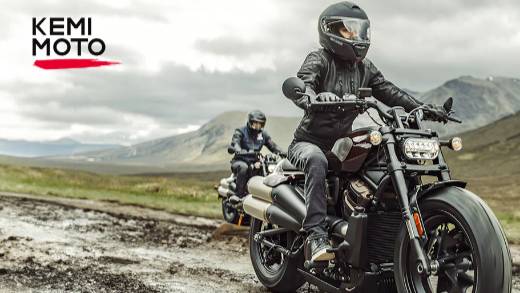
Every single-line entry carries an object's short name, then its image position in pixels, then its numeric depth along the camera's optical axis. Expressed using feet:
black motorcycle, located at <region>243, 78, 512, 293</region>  13.80
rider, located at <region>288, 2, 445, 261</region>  17.87
